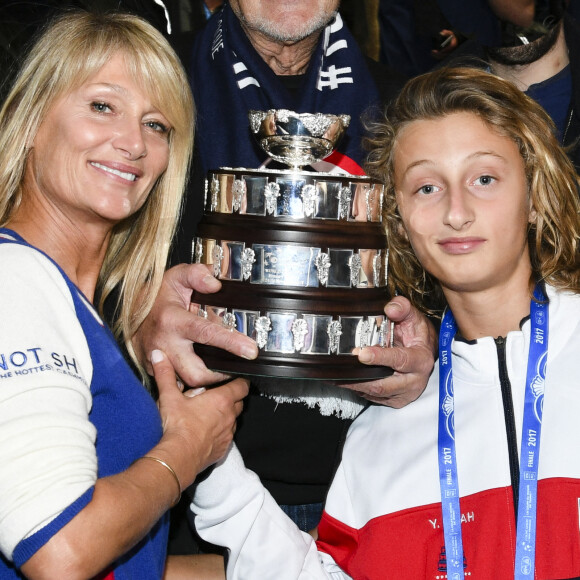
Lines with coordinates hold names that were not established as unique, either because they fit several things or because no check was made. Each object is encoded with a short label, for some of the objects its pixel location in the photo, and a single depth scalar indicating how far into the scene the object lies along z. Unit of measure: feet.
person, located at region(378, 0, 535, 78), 10.93
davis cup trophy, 5.47
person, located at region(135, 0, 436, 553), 7.09
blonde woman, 4.48
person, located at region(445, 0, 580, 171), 9.25
